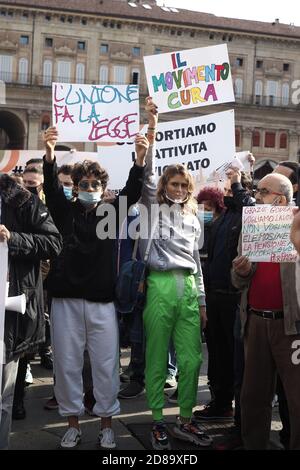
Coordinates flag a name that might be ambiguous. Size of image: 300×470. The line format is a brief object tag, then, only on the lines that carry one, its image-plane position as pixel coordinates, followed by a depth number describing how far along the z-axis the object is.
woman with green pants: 4.12
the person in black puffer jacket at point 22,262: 3.57
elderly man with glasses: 3.61
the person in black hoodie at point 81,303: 4.08
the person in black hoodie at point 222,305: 4.73
